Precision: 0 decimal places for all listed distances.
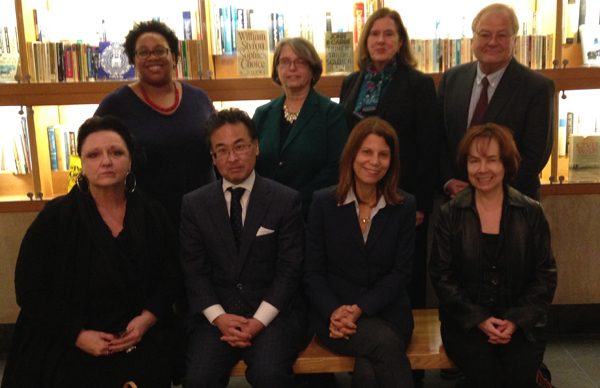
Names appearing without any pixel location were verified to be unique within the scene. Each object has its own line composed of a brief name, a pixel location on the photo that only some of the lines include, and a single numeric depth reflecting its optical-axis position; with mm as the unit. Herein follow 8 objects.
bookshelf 3326
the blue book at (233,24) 3430
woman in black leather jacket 2275
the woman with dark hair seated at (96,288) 2182
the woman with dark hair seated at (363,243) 2332
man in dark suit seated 2279
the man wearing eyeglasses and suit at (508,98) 2682
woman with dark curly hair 2738
